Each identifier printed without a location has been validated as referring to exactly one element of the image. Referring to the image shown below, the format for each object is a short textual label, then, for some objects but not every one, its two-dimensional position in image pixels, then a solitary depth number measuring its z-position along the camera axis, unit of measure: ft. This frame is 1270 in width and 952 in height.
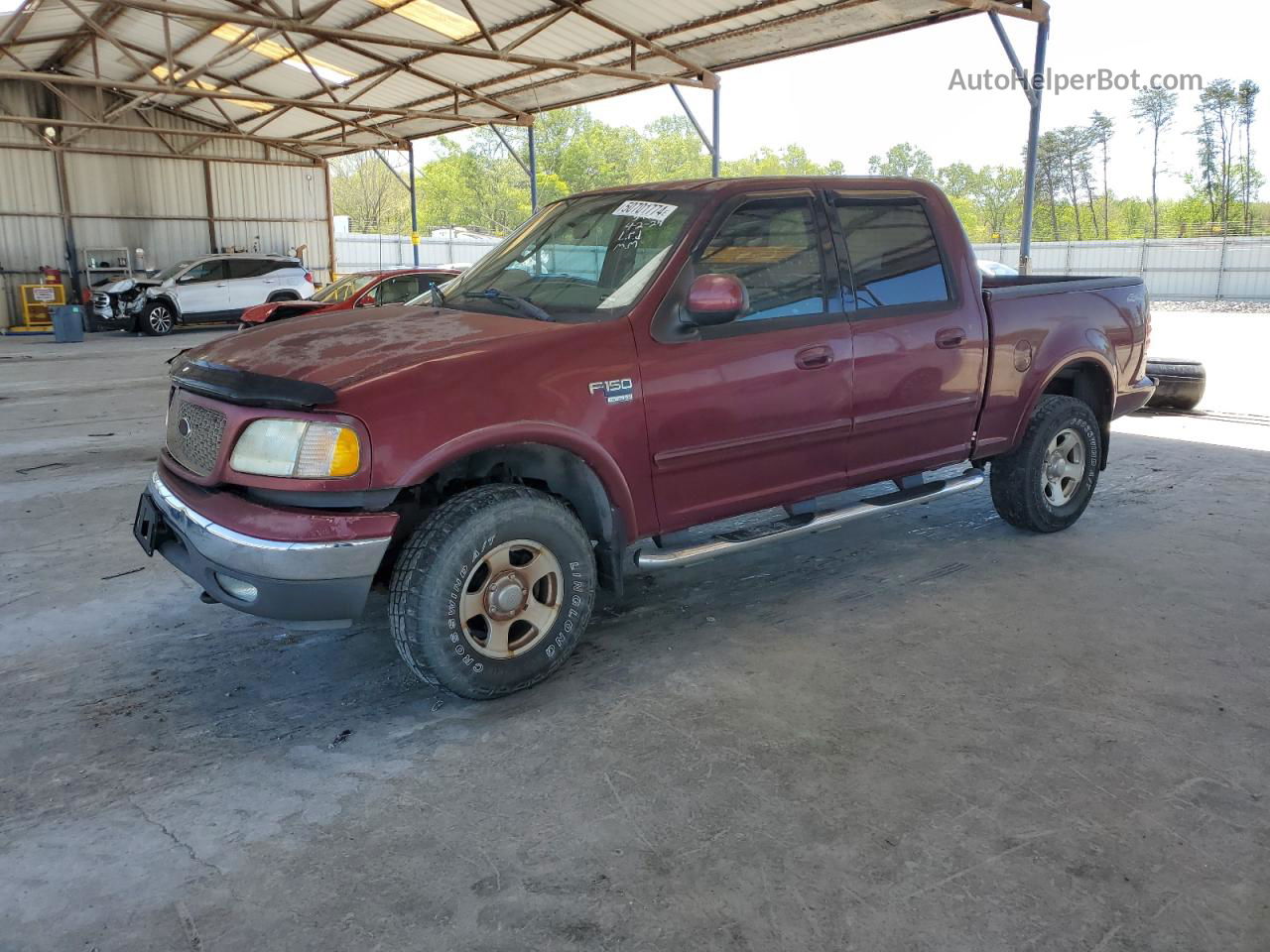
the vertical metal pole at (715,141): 52.37
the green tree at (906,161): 286.25
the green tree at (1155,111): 197.36
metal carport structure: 44.21
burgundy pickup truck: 9.86
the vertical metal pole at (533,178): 61.40
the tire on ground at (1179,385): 29.43
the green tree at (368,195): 230.89
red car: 40.98
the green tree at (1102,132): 214.28
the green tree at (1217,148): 180.45
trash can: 61.36
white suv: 66.28
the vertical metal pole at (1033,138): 41.06
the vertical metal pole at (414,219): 80.48
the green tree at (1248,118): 175.11
